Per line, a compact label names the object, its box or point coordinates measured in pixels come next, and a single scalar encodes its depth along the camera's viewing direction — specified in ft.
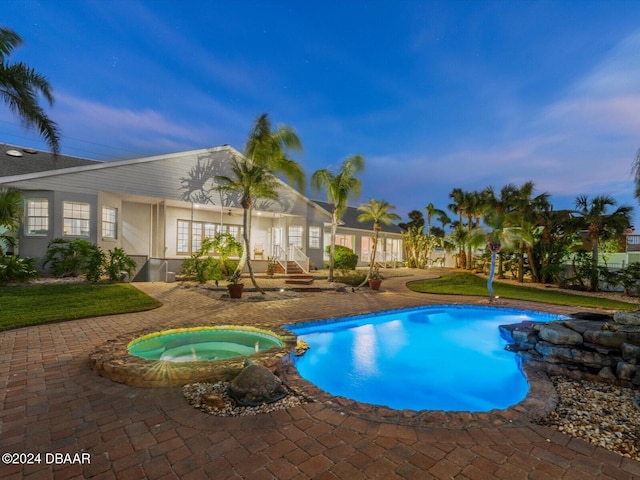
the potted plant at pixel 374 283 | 50.06
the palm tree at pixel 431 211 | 122.46
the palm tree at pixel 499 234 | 39.65
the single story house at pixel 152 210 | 42.45
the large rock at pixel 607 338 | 16.56
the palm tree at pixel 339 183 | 50.93
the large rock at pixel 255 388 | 11.91
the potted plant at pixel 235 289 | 36.24
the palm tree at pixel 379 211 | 52.90
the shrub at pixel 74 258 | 39.76
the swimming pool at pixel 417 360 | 17.29
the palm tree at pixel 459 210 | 101.82
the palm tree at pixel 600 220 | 51.31
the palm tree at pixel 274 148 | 38.86
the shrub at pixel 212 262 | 45.32
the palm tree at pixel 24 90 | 28.02
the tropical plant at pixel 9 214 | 33.63
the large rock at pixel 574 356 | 16.74
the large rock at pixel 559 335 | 18.12
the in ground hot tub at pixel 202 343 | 19.69
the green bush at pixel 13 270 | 35.17
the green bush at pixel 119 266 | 40.88
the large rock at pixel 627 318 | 17.58
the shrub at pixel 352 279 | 53.83
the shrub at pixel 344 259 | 70.79
